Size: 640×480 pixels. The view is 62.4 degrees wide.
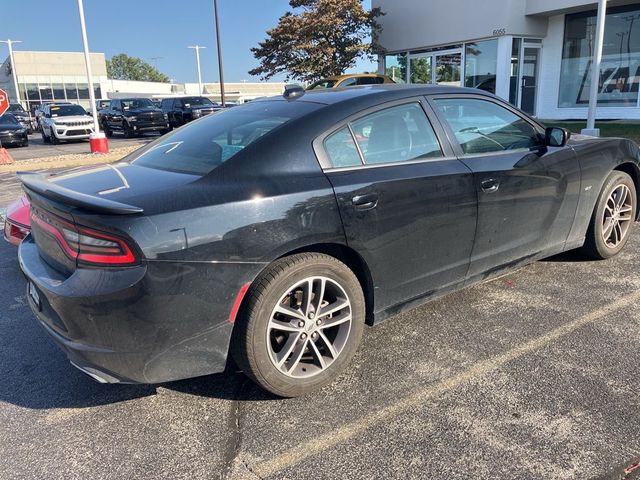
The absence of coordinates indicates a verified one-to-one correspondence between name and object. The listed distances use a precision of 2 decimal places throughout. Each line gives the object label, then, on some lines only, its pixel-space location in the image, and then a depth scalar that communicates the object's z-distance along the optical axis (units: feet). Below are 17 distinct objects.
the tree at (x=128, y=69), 404.77
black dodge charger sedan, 7.80
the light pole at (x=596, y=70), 36.83
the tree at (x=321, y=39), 77.66
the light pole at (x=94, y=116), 52.21
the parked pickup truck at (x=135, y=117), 77.66
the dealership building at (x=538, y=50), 54.75
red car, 14.35
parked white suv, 72.23
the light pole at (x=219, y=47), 91.25
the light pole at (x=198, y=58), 191.62
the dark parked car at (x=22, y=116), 94.12
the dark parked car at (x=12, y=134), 67.46
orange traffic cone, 46.39
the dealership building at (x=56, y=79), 201.05
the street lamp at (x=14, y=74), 169.98
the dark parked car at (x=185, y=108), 75.15
